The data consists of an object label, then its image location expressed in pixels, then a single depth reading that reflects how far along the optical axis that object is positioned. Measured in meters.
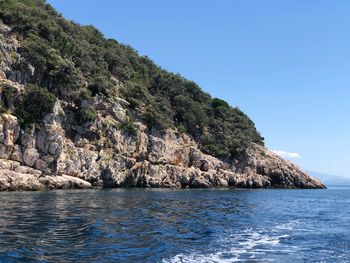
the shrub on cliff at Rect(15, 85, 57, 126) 68.38
